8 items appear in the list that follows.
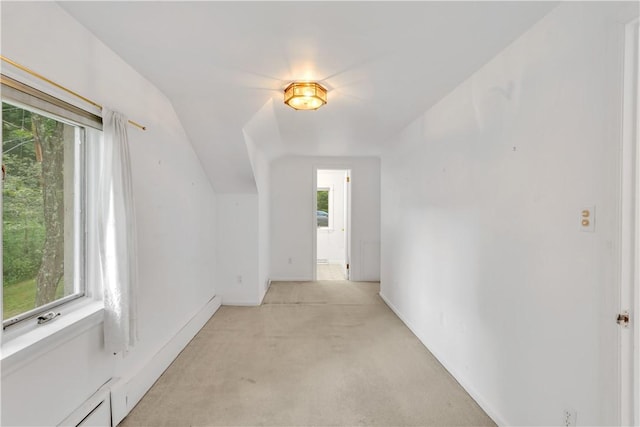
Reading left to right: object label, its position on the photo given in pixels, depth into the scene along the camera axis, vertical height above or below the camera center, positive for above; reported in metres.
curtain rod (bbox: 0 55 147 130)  1.15 +0.58
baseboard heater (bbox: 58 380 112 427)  1.47 -1.10
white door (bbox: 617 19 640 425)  1.06 -0.11
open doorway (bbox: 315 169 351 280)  7.14 -0.37
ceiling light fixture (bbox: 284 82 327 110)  2.14 +0.84
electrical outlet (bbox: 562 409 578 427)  1.26 -0.94
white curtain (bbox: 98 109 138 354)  1.66 -0.17
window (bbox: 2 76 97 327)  1.29 +0.02
